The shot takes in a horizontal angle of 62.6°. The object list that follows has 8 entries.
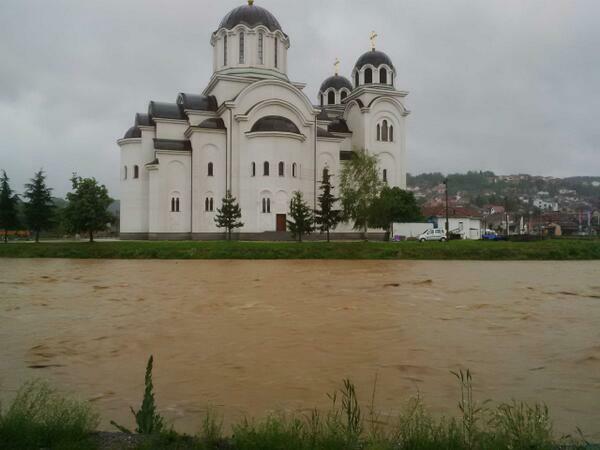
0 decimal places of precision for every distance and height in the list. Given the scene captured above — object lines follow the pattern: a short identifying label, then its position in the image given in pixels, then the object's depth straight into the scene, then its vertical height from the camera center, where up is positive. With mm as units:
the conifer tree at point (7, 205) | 44969 +3308
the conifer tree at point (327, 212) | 36812 +2055
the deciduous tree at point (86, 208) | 35406 +2384
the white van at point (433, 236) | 44688 +274
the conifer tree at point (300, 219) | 35031 +1469
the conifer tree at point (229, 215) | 38344 +1974
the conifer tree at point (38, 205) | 41944 +3080
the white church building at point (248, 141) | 42500 +9120
